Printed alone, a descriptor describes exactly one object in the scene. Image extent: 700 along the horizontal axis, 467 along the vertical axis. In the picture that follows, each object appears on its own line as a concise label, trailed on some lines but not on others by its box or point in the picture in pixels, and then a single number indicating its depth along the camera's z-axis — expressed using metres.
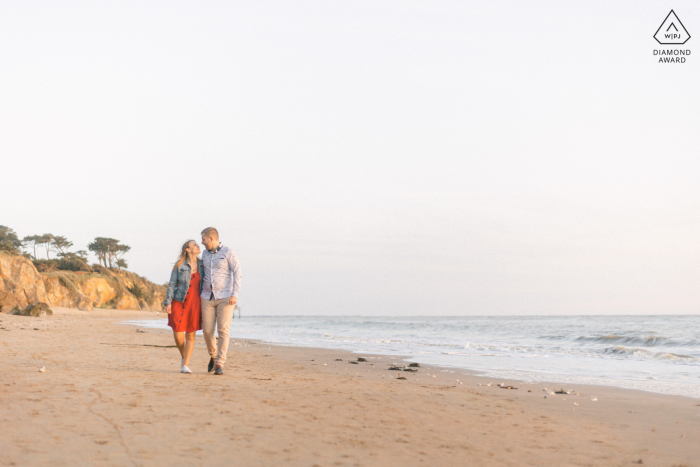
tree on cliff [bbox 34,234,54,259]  72.44
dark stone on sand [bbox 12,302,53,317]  26.44
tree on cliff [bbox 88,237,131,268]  79.12
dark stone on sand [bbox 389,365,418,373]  9.80
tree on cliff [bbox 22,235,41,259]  72.38
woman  7.26
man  7.22
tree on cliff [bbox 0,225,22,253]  62.32
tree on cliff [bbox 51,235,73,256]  73.50
